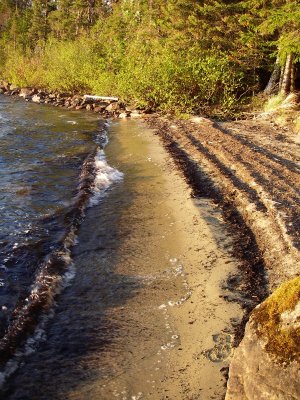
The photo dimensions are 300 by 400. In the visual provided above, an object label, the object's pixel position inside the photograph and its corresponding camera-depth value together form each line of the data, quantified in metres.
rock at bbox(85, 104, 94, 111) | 26.04
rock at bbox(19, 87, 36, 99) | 33.63
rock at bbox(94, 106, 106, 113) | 24.72
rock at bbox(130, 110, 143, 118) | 21.46
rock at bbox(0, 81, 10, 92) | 40.03
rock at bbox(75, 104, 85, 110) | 26.52
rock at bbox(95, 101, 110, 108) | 25.79
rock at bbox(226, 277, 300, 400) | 2.99
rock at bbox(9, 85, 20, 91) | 39.44
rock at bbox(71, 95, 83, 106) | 27.42
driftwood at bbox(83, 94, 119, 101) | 26.50
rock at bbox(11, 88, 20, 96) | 37.02
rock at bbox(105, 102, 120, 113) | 24.14
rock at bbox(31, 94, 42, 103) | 30.85
